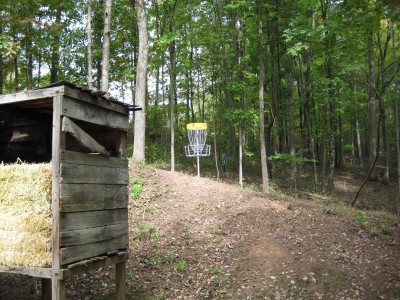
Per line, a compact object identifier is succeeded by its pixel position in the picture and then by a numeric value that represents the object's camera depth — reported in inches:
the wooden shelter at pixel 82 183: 168.7
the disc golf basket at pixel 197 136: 593.0
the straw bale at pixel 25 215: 170.6
